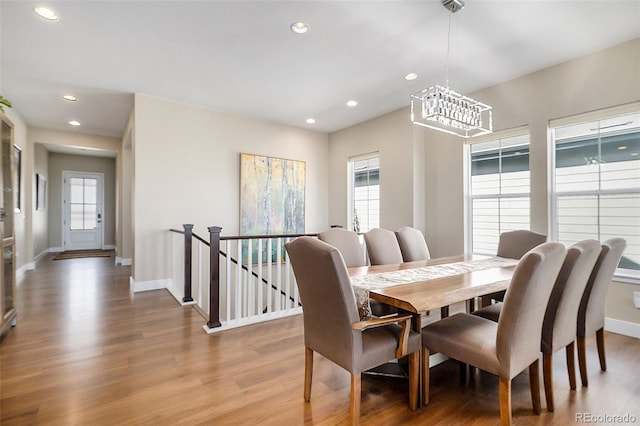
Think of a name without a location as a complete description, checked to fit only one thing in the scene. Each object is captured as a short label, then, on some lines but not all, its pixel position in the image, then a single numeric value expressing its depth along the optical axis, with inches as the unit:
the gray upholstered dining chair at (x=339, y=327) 62.2
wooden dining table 65.1
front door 334.6
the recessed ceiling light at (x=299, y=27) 105.4
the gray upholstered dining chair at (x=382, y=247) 118.1
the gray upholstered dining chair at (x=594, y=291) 79.7
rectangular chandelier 91.1
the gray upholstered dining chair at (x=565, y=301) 69.2
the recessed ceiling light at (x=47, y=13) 97.2
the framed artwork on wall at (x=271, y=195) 208.4
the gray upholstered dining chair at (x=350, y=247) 106.0
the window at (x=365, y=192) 214.5
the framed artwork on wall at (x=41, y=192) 263.9
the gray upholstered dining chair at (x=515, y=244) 118.2
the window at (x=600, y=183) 118.3
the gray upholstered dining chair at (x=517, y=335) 58.3
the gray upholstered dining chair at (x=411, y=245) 128.3
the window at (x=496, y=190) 149.3
